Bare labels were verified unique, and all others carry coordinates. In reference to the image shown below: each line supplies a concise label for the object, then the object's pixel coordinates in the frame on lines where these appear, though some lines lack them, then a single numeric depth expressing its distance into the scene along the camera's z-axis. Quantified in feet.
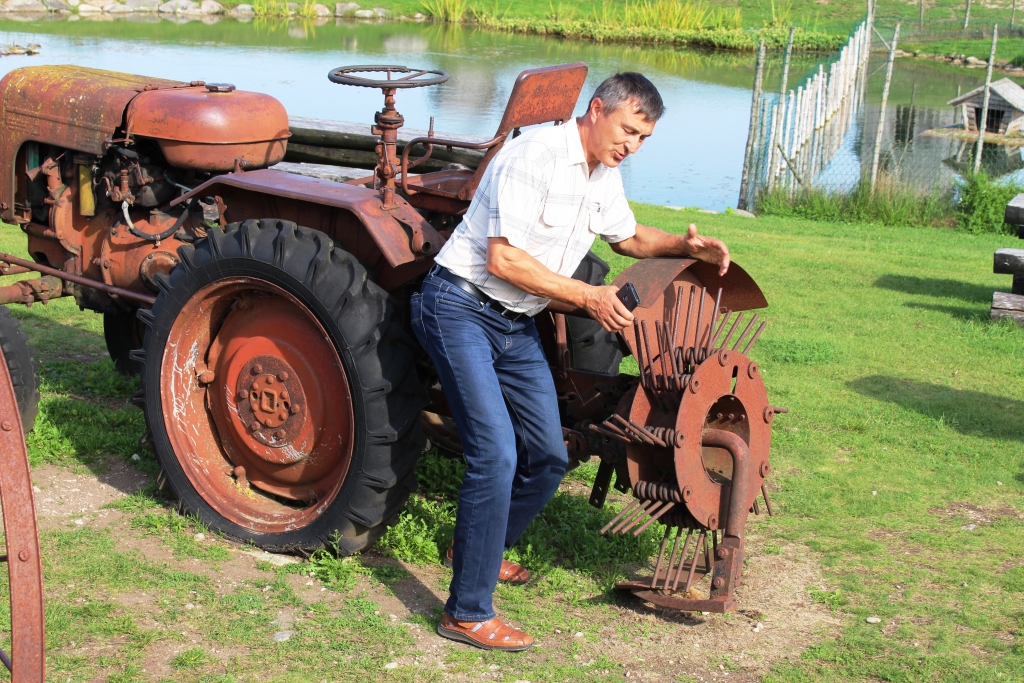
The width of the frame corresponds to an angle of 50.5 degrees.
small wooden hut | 55.42
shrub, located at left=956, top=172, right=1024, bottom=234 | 35.58
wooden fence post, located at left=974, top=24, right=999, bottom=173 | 38.88
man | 10.59
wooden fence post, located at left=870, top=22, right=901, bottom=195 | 38.11
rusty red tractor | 11.32
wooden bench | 23.76
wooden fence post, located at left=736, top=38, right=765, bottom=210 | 39.73
